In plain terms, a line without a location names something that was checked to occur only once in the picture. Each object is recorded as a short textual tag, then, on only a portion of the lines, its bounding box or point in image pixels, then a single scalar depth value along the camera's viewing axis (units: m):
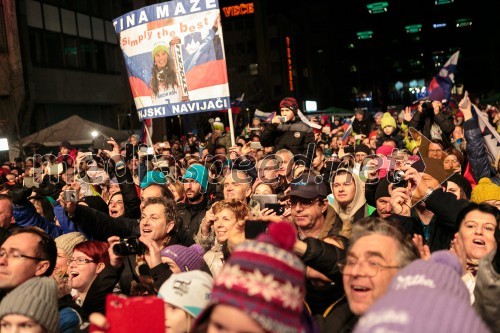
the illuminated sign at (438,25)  74.25
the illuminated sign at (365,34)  79.56
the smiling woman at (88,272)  4.48
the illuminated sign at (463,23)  70.88
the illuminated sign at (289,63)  69.50
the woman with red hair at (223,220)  4.96
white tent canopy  20.58
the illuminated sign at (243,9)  66.62
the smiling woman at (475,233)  3.97
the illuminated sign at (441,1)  60.81
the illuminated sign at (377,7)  68.31
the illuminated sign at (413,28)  75.51
